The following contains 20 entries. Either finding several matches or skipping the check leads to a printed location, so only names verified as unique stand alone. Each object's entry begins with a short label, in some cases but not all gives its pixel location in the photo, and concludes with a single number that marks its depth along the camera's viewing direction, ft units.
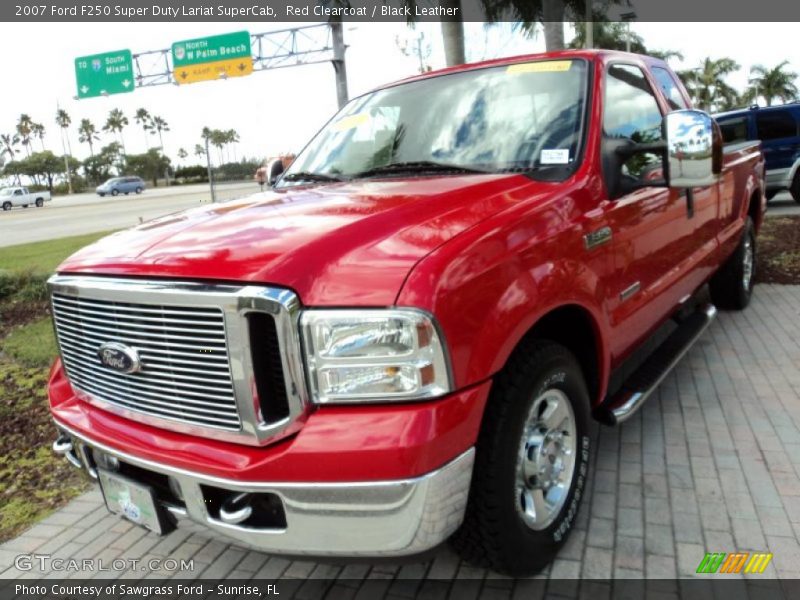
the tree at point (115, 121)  318.86
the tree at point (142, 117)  325.21
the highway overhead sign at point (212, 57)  69.56
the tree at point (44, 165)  252.21
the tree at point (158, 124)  329.77
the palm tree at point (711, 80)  180.69
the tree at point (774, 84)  191.83
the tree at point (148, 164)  266.16
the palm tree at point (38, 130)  316.54
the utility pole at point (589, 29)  47.60
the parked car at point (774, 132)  40.91
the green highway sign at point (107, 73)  78.43
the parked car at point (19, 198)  138.72
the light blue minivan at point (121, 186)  175.11
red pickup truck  6.21
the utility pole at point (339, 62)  42.06
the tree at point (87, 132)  317.22
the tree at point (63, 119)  306.55
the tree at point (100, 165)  271.69
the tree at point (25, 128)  304.50
